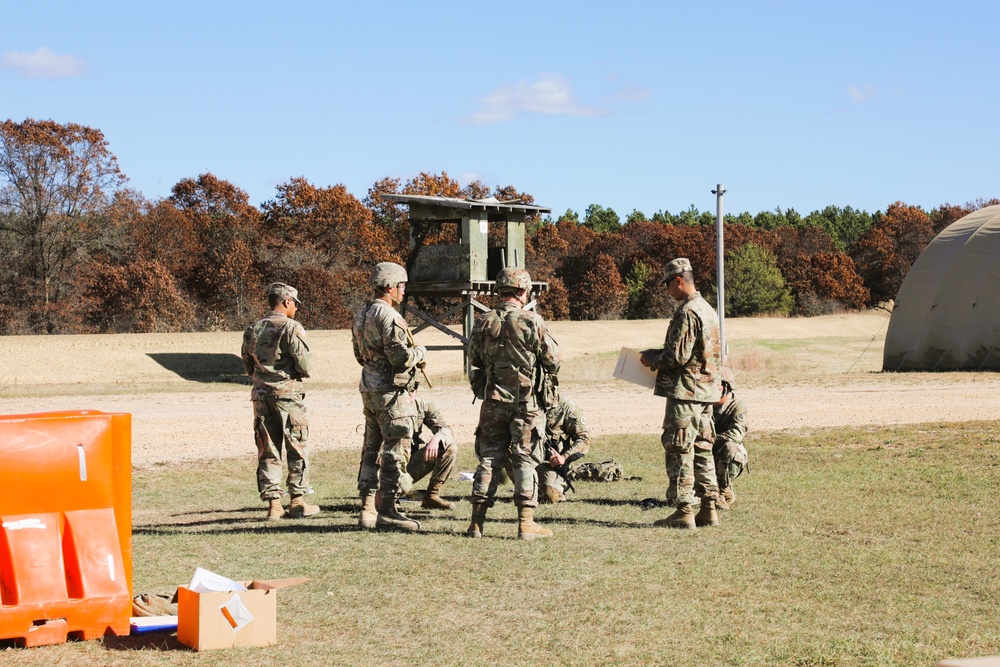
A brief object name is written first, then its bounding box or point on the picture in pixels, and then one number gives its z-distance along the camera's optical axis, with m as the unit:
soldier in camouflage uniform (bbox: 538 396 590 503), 10.88
